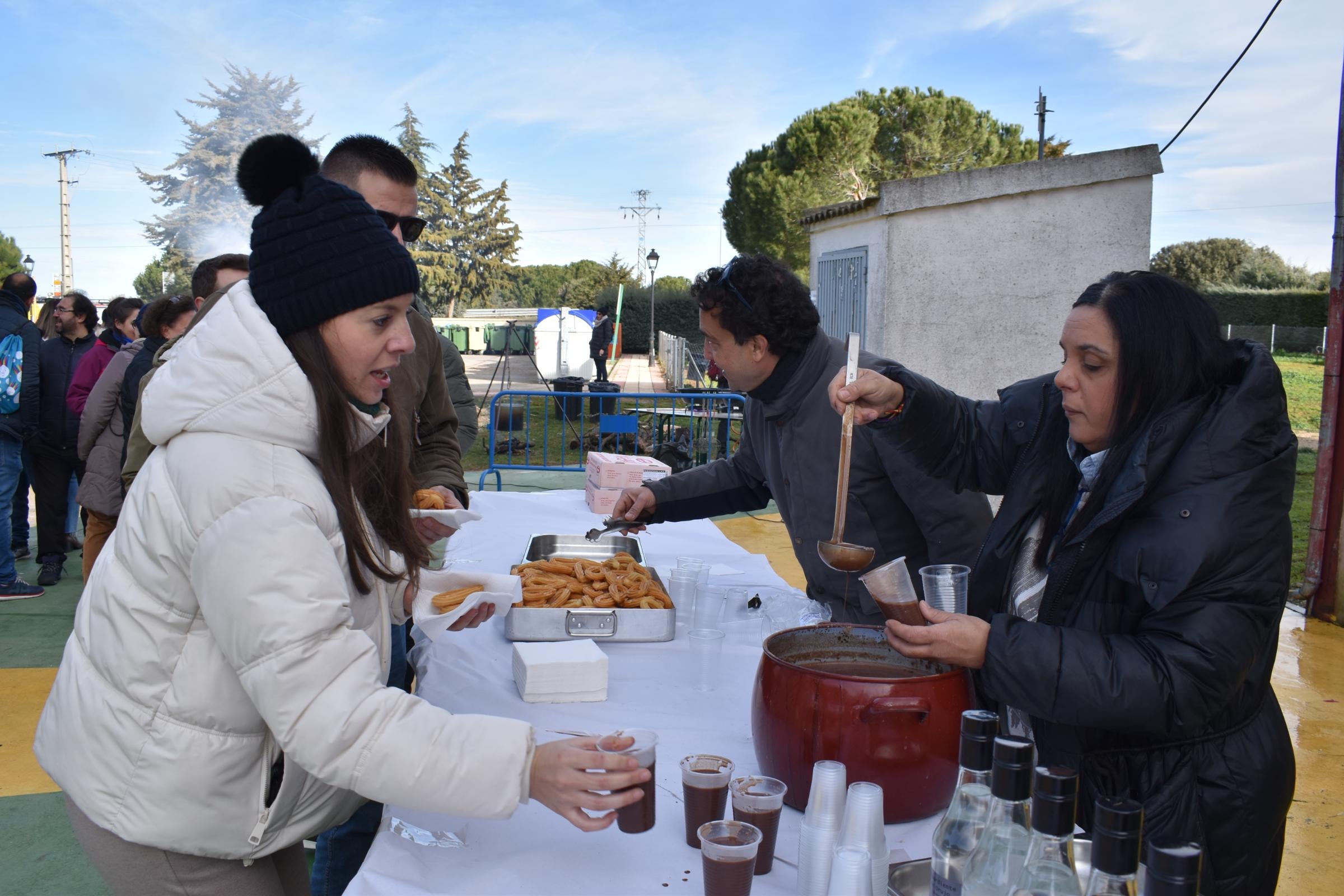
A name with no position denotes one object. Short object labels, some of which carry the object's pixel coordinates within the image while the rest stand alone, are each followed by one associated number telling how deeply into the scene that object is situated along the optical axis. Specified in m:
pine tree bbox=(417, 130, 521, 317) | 53.38
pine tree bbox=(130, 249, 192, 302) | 41.03
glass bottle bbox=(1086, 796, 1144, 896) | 0.88
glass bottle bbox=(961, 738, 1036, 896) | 1.04
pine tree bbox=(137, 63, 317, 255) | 40.56
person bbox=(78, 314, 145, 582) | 5.22
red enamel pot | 1.41
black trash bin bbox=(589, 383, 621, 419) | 13.45
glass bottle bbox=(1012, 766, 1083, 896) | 0.96
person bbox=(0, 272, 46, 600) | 5.88
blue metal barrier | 8.94
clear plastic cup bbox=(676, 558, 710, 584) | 2.51
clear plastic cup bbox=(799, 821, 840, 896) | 1.25
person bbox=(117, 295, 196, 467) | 4.77
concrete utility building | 8.01
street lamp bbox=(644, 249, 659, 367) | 25.38
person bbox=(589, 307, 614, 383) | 16.83
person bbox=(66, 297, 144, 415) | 6.07
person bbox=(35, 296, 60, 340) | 6.86
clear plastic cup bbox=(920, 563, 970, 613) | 1.78
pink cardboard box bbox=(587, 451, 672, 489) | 4.31
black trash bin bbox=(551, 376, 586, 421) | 14.51
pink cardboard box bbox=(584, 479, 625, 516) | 4.25
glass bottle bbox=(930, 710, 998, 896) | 1.14
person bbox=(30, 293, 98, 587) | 6.13
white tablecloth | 1.41
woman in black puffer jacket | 1.47
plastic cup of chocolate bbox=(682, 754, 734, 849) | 1.42
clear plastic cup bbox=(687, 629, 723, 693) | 2.16
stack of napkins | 2.07
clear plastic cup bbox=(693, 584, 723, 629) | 2.21
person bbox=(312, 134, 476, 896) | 2.39
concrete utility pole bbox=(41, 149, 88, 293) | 37.16
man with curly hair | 2.62
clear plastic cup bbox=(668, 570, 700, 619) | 2.46
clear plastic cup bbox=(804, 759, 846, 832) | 1.26
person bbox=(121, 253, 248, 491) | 4.00
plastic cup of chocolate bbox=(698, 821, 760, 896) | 1.24
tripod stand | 16.36
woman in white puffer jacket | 1.24
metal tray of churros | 2.41
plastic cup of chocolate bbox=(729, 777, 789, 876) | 1.34
